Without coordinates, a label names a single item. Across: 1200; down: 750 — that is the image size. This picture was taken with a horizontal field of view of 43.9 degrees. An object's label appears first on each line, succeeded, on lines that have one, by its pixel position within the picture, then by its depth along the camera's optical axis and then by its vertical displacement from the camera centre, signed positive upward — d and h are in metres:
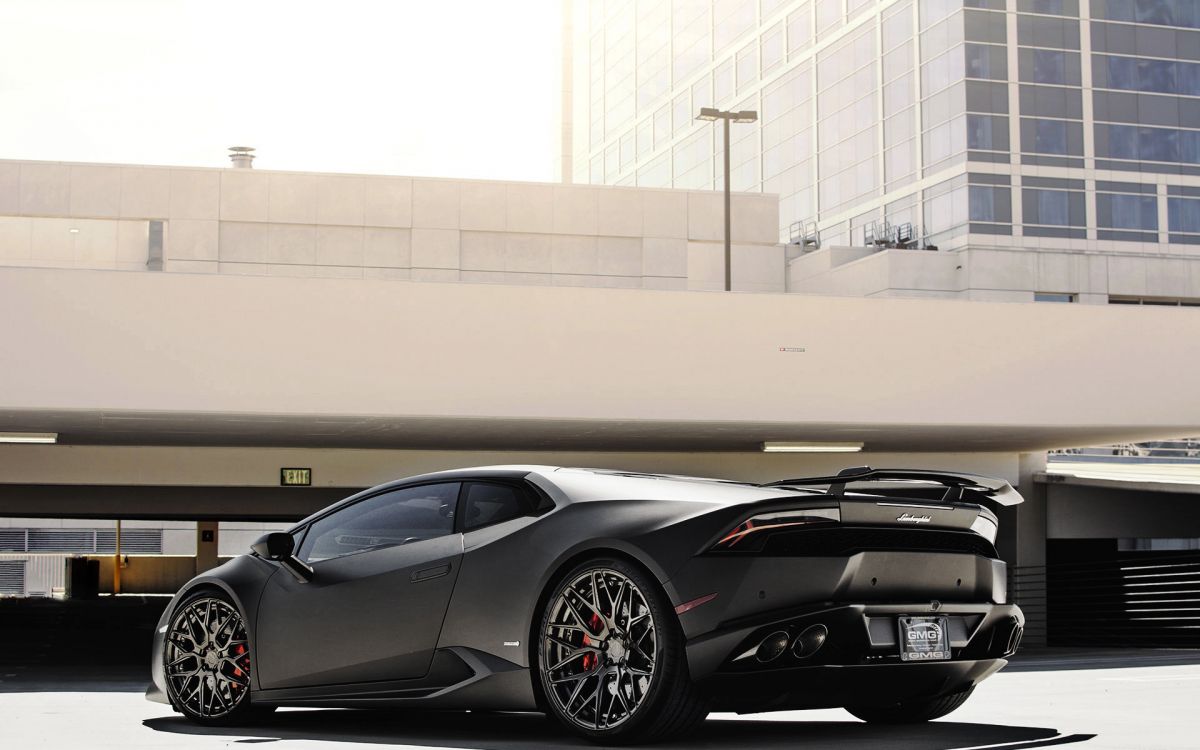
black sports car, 5.68 -0.63
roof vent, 33.19 +6.52
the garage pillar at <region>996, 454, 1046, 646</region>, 23.11 -1.60
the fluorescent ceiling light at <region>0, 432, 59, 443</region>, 16.56 +0.13
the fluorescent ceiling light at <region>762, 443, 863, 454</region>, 18.59 +0.00
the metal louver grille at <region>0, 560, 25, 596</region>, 57.84 -5.07
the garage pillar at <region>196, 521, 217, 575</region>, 46.25 -3.13
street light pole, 27.83 +3.84
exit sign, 19.39 -0.39
